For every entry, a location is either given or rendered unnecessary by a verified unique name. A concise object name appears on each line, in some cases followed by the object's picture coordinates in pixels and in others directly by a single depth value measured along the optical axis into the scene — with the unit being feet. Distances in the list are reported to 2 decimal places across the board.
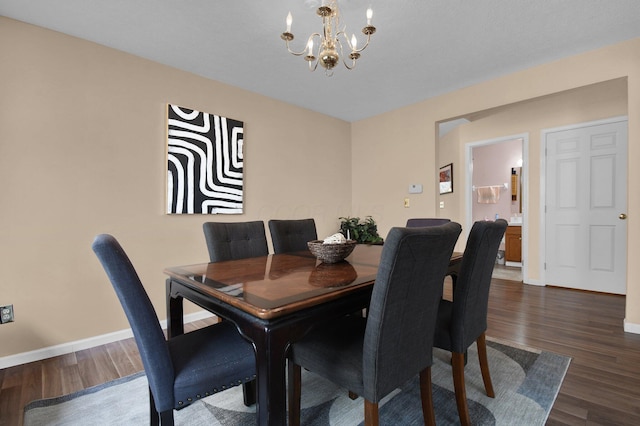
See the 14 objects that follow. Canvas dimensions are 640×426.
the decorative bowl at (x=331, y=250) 5.66
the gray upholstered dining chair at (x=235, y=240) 6.92
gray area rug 5.13
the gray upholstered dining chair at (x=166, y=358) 3.39
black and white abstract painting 9.54
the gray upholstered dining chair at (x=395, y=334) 3.43
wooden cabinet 18.35
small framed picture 17.51
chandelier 5.34
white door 11.97
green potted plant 13.91
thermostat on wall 12.85
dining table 3.28
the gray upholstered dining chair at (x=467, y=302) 4.86
